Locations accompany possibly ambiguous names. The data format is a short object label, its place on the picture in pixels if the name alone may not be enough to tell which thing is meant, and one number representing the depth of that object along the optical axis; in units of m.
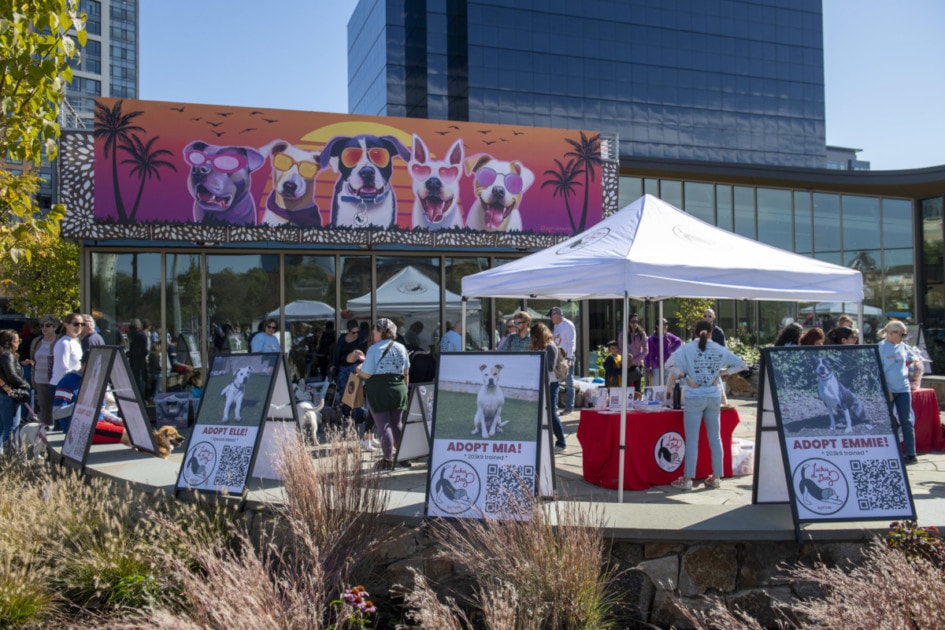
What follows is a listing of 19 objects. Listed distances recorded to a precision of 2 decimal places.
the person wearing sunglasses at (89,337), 10.40
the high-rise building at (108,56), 99.50
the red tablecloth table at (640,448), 7.29
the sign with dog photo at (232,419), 6.24
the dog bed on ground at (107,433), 8.79
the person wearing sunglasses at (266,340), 11.88
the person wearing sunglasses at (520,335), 8.95
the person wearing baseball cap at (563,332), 11.06
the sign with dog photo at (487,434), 5.49
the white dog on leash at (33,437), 8.30
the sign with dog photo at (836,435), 5.11
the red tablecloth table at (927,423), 9.29
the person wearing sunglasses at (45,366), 10.16
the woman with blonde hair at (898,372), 8.25
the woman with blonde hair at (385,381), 8.23
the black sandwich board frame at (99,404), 7.50
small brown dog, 7.93
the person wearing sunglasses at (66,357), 9.31
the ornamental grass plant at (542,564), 4.18
